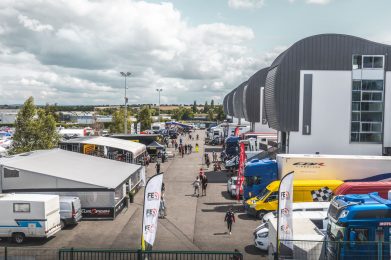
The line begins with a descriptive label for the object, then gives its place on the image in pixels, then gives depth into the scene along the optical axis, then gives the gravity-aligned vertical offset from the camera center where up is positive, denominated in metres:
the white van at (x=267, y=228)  17.62 -5.15
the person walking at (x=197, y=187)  29.73 -5.61
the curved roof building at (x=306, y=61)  34.66 +4.12
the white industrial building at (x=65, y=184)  23.03 -4.28
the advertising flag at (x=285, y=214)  13.70 -3.49
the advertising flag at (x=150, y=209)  13.47 -3.32
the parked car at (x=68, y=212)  21.33 -5.39
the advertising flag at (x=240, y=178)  27.62 -4.64
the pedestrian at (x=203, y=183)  30.02 -5.33
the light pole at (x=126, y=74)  61.81 +4.99
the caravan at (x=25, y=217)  18.88 -5.06
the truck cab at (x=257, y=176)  26.06 -4.19
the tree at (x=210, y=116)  177.50 -3.26
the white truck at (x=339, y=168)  24.62 -3.38
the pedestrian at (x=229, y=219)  20.25 -5.33
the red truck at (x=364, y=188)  21.12 -3.93
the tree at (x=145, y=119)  89.88 -2.35
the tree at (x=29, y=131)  34.44 -2.12
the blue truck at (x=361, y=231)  13.31 -3.94
